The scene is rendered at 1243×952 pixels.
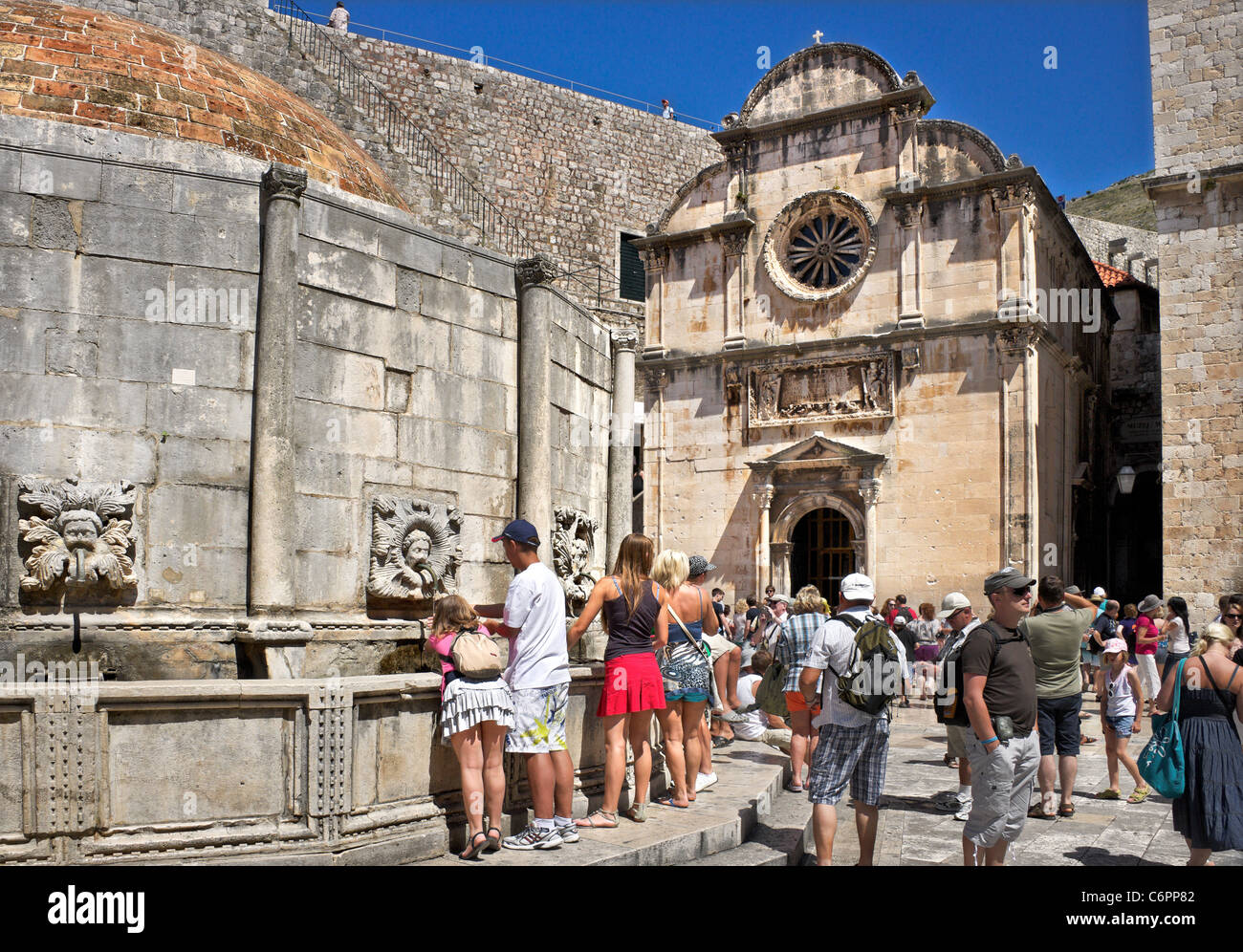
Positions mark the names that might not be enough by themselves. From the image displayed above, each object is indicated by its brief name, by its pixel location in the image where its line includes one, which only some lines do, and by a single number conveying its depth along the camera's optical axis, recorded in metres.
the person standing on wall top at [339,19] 32.28
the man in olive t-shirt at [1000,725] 5.55
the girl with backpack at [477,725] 5.50
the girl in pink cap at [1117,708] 8.92
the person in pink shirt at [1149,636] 12.02
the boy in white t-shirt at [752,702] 10.53
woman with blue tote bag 5.88
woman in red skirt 6.31
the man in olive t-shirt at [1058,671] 7.63
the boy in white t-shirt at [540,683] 5.75
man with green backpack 5.65
